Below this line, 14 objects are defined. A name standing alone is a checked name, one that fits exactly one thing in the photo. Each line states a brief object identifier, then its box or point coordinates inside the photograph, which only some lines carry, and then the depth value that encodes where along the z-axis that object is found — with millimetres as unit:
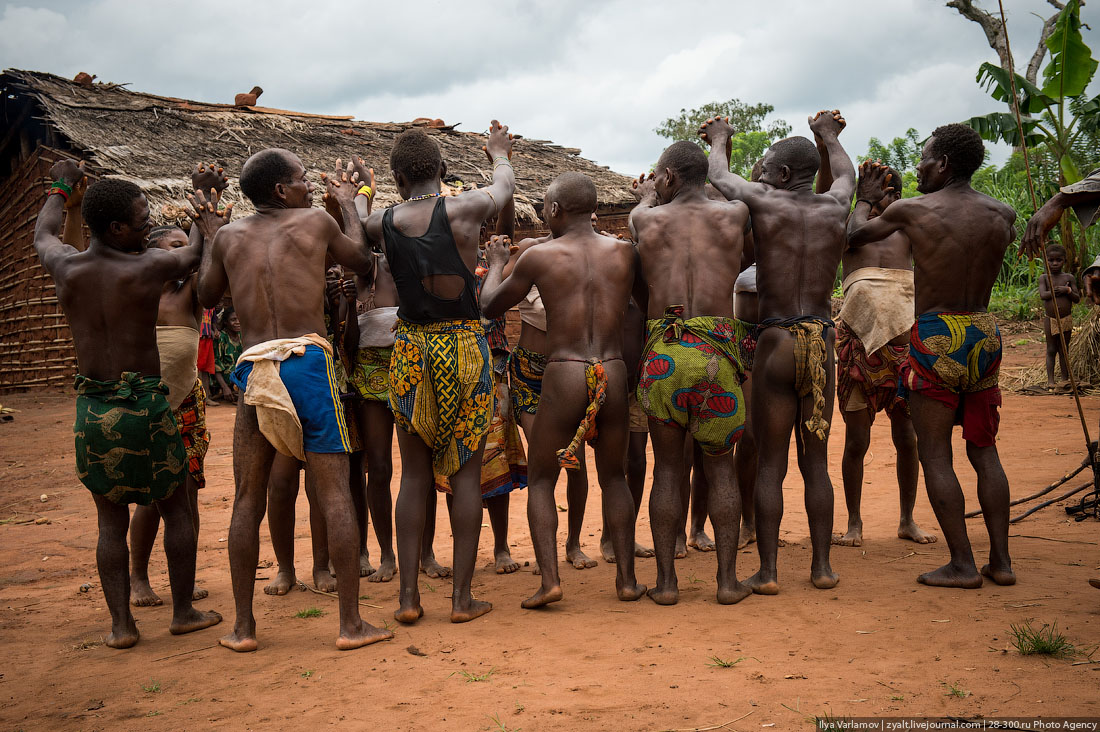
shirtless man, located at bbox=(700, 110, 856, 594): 4188
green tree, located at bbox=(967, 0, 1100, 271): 10969
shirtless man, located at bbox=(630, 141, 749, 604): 4059
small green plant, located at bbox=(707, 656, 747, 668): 3199
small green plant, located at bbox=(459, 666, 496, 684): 3209
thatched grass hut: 11539
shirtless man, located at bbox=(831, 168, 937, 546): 5223
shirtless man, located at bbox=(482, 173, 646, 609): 4121
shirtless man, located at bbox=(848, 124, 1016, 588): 4145
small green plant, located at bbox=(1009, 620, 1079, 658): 3059
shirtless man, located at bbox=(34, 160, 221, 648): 3898
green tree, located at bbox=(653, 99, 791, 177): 32469
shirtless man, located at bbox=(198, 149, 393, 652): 3695
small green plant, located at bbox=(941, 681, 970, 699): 2793
